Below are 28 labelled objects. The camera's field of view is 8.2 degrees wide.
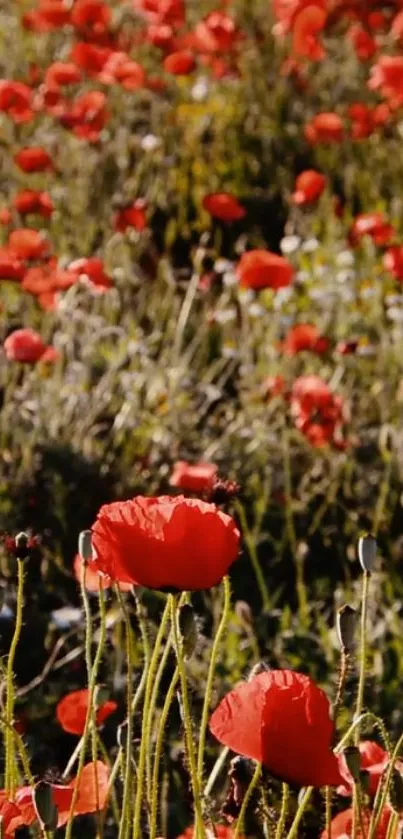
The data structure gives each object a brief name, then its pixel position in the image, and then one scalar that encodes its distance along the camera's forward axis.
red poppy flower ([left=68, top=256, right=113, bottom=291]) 6.02
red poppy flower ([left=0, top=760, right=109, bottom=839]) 2.49
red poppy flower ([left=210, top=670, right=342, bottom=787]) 2.21
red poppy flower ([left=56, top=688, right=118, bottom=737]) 3.23
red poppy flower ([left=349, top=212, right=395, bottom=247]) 7.22
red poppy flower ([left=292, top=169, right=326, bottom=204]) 7.92
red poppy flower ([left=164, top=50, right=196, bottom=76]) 9.37
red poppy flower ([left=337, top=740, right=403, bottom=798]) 2.91
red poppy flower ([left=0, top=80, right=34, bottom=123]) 7.96
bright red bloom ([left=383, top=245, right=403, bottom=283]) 6.92
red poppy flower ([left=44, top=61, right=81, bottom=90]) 8.68
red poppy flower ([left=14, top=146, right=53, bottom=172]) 7.72
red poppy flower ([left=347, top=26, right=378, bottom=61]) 10.64
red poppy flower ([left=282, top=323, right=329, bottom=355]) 6.64
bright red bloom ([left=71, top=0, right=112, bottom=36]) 9.40
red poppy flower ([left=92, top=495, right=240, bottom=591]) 2.35
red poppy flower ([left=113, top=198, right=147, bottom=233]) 7.50
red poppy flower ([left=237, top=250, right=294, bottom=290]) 6.44
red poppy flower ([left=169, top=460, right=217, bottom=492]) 4.78
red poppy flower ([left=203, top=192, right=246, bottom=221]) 7.67
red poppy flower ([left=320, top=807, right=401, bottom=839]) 2.79
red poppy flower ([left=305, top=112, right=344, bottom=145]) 9.01
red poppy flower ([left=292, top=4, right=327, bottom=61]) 9.88
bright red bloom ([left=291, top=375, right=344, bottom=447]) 6.14
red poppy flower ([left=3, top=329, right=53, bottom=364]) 5.65
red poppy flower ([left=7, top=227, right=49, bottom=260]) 6.60
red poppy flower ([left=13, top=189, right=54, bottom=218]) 7.25
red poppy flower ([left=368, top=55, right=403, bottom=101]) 8.74
